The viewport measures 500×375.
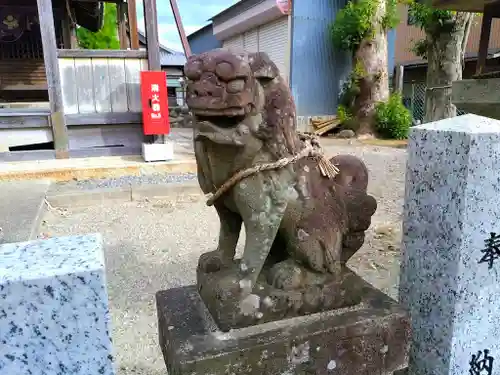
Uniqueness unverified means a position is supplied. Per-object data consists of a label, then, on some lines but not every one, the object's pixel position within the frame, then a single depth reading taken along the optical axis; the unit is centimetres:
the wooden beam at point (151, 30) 511
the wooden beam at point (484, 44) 439
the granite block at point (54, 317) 84
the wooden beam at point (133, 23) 565
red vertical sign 507
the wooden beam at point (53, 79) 481
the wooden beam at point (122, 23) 739
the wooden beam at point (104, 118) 524
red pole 483
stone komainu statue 120
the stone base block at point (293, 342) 124
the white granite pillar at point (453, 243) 140
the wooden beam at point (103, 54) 503
